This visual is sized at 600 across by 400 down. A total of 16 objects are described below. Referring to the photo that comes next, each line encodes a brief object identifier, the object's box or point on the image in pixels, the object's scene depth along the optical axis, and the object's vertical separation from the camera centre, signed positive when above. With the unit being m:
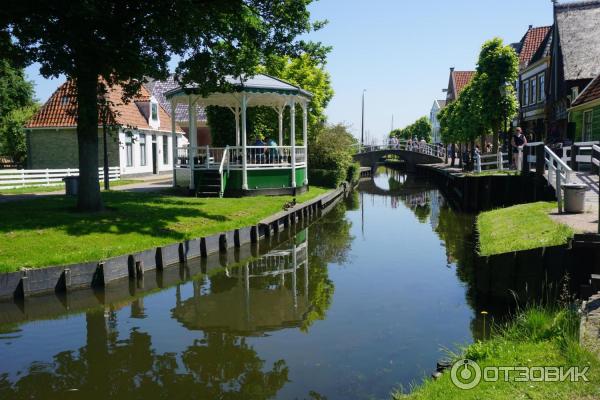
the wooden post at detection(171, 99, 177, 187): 23.86 +0.82
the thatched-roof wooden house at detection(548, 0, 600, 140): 29.22 +5.66
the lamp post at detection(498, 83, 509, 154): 26.89 +3.16
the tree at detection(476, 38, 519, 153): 29.92 +4.35
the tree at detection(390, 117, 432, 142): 101.50 +5.62
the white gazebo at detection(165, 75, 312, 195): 22.08 -0.03
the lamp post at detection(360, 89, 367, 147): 76.36 +5.95
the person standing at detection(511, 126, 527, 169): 23.75 +0.78
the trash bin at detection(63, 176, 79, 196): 20.23 -0.80
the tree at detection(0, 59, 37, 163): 41.00 +3.90
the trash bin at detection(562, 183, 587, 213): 12.48 -0.90
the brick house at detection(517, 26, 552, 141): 36.16 +5.44
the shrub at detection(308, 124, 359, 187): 31.62 +0.16
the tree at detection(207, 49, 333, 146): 30.91 +2.84
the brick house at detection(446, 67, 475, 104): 76.56 +11.03
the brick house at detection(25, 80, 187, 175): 33.25 +1.43
